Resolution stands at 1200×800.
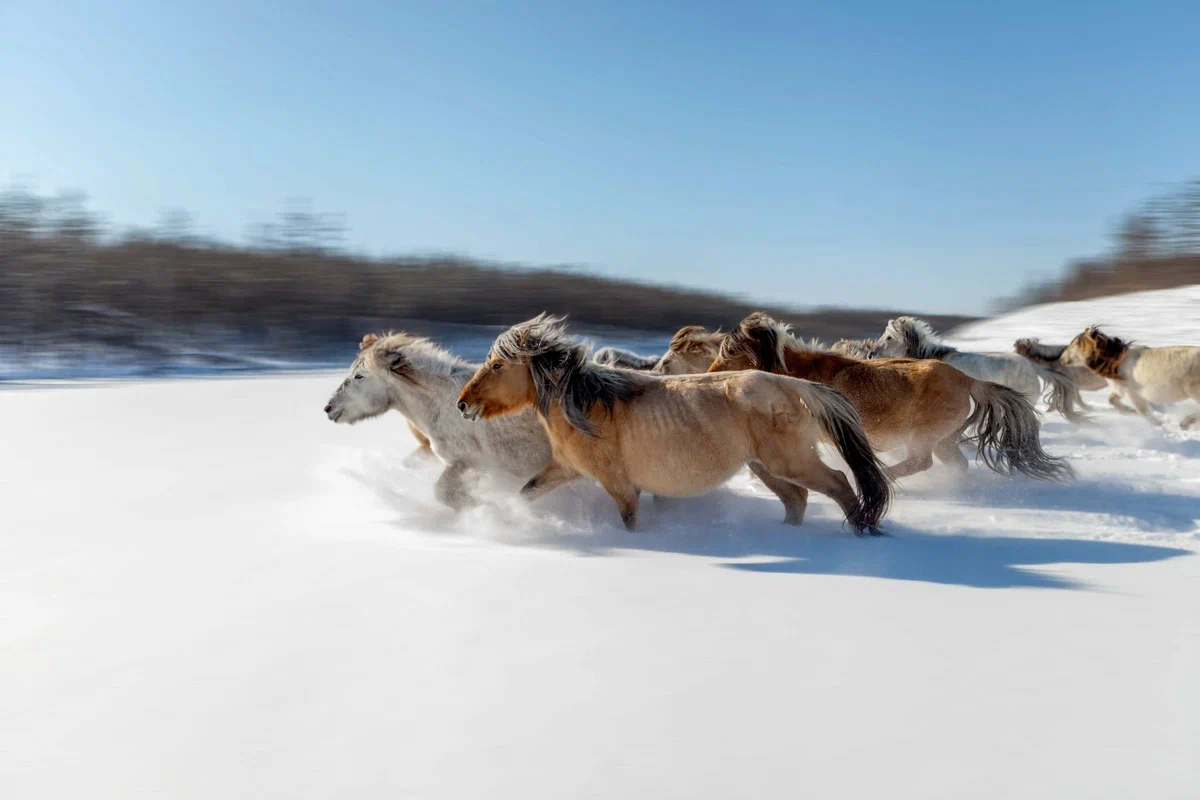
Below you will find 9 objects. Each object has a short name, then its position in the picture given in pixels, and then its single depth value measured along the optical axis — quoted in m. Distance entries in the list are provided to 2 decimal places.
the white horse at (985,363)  7.99
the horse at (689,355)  7.02
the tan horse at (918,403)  5.99
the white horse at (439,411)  5.50
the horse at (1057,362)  9.87
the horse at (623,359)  6.68
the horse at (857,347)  7.91
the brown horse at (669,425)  4.64
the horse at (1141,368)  8.77
